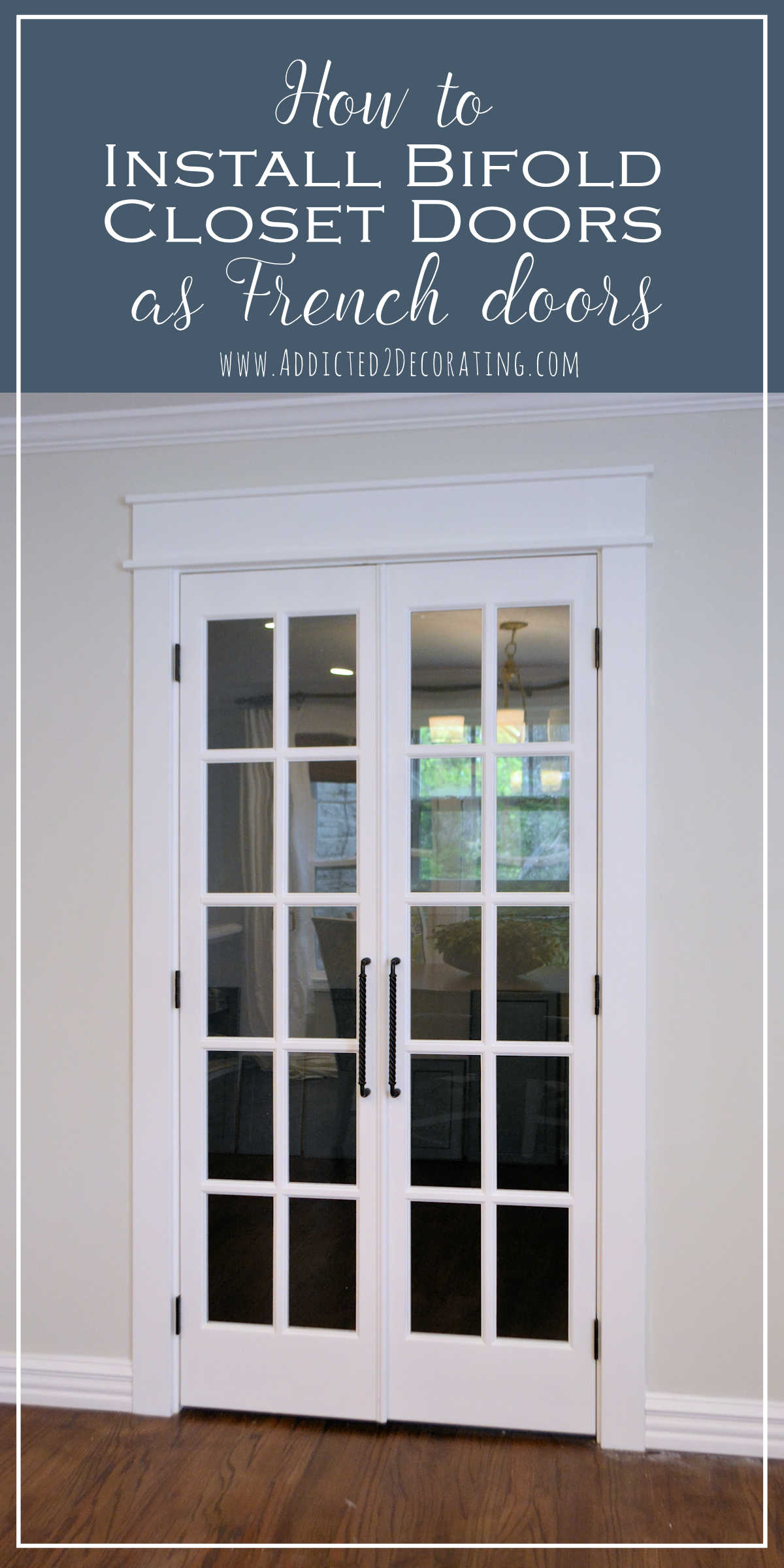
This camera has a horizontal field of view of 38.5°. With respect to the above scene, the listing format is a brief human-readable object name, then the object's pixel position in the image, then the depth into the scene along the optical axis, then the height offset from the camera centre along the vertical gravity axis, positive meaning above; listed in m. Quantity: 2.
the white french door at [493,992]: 2.76 -0.50
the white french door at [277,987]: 2.86 -0.51
